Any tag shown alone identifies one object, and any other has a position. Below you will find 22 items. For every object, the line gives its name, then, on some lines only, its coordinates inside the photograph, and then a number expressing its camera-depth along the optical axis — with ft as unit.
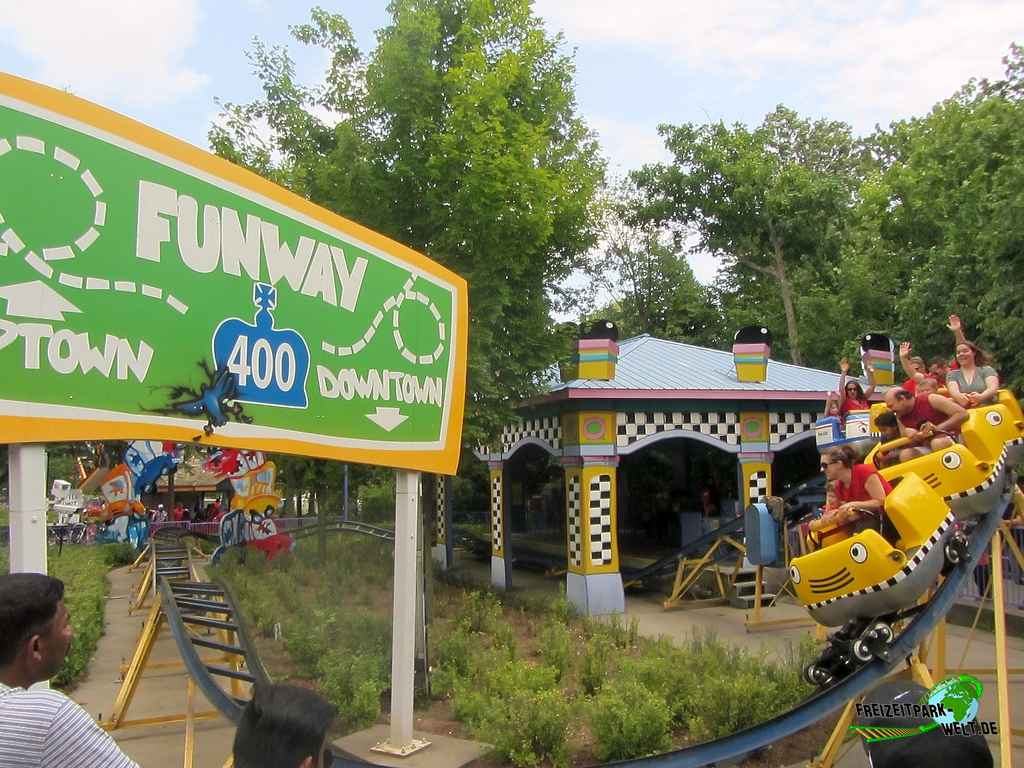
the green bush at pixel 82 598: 25.52
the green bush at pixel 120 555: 64.28
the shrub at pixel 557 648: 24.26
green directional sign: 10.17
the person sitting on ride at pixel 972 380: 19.79
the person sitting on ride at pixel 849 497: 16.14
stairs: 36.78
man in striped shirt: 4.92
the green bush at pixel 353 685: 19.11
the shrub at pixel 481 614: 28.23
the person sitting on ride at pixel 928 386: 20.47
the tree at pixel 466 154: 29.30
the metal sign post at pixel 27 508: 10.27
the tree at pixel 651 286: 88.12
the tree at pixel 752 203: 75.72
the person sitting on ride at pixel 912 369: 21.36
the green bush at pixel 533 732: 17.03
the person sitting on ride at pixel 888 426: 20.80
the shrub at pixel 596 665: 22.34
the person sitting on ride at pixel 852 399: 25.27
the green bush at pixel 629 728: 17.26
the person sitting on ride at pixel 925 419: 18.83
